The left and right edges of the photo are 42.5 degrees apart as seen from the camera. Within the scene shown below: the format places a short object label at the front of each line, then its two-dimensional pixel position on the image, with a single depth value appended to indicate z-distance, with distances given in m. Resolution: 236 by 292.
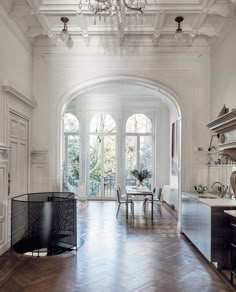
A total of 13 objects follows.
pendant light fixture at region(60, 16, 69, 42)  4.96
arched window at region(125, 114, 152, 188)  11.64
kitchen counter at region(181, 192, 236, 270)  4.13
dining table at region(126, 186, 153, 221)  7.61
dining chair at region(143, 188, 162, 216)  8.29
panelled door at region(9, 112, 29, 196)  5.36
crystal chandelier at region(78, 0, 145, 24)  3.76
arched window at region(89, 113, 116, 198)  11.60
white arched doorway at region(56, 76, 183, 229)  6.52
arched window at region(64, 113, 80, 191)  11.57
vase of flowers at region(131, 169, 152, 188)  8.52
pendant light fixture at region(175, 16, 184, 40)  5.08
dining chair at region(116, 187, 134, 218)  7.98
